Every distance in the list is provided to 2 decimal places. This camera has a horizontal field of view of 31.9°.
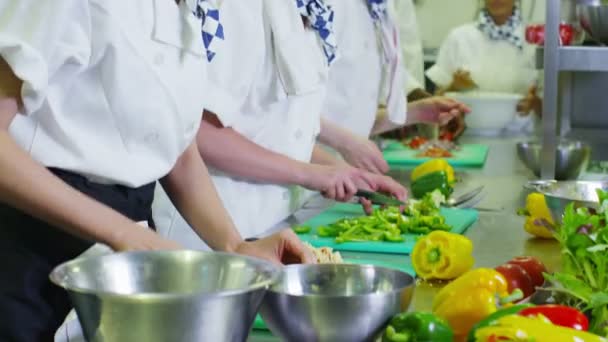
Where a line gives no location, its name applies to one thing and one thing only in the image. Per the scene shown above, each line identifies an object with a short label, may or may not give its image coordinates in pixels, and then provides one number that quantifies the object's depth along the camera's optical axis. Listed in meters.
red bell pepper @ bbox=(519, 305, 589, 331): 1.17
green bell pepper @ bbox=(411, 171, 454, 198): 2.61
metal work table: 1.92
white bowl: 4.29
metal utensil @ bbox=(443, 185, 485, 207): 2.55
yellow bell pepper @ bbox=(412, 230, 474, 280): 1.75
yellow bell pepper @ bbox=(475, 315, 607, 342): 1.10
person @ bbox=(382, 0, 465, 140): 3.91
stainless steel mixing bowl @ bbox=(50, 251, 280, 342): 1.04
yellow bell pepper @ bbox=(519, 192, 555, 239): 2.14
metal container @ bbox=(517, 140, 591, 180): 2.96
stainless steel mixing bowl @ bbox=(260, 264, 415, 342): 1.17
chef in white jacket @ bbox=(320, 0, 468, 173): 3.01
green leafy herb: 1.34
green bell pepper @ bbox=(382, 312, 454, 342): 1.15
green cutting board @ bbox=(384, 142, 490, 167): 3.37
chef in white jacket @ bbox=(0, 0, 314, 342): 1.39
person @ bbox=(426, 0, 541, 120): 5.17
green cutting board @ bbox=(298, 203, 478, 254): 2.05
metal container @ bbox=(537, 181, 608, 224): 1.90
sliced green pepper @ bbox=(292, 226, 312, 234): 2.22
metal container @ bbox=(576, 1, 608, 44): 2.80
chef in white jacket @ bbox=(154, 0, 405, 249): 2.19
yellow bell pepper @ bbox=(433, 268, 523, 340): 1.28
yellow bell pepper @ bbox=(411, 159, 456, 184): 2.70
